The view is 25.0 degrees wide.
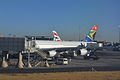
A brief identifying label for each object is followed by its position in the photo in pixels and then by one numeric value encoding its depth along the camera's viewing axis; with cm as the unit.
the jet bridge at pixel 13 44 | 5288
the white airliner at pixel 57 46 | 7846
